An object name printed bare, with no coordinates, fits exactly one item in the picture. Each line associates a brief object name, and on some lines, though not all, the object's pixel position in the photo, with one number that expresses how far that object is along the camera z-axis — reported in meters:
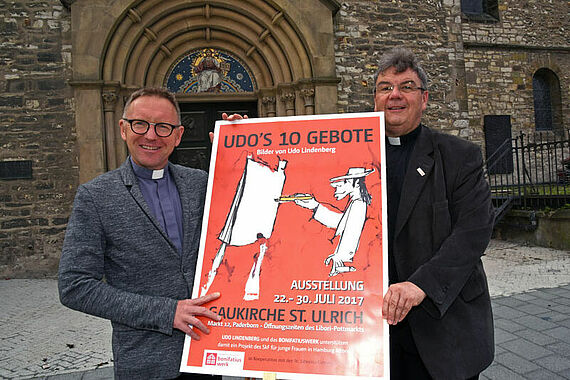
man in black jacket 1.41
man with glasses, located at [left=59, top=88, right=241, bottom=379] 1.31
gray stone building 6.21
